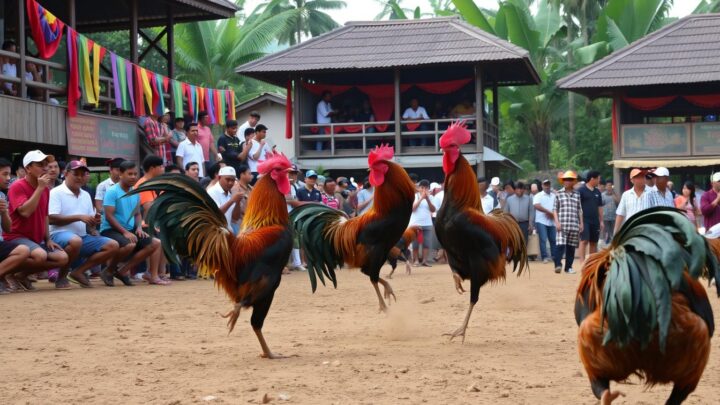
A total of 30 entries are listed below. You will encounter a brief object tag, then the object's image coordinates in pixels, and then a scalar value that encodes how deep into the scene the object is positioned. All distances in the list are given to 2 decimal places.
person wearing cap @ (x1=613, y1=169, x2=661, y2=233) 13.45
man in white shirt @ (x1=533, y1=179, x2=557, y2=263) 19.41
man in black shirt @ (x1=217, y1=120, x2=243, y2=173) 16.53
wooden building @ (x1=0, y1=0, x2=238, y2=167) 15.79
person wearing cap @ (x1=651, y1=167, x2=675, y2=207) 13.48
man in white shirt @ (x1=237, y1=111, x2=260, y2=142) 17.88
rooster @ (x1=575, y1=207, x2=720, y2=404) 4.03
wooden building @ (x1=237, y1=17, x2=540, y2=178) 26.64
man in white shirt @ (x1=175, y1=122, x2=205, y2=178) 16.39
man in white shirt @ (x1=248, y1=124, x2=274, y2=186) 16.61
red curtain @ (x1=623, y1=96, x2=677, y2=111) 27.67
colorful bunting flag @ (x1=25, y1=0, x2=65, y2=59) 15.19
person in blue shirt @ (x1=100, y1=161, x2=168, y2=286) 12.90
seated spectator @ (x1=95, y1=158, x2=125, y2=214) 13.32
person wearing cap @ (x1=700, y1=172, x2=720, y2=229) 14.12
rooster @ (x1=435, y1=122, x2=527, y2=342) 8.66
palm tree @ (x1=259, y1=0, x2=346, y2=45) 52.33
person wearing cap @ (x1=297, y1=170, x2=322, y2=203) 17.34
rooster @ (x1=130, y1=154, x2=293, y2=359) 7.20
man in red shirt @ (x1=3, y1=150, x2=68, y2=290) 11.54
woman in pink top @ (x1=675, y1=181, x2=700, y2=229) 16.07
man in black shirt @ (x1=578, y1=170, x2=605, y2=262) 16.19
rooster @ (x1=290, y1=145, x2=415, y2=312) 9.58
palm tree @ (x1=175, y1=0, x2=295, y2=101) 37.56
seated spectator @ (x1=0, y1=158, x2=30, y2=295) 11.51
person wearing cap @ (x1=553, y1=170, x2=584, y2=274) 15.96
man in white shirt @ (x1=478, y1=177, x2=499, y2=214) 19.52
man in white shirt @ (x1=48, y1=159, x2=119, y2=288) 12.45
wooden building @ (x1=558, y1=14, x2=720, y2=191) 27.14
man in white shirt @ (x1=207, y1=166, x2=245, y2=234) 13.91
